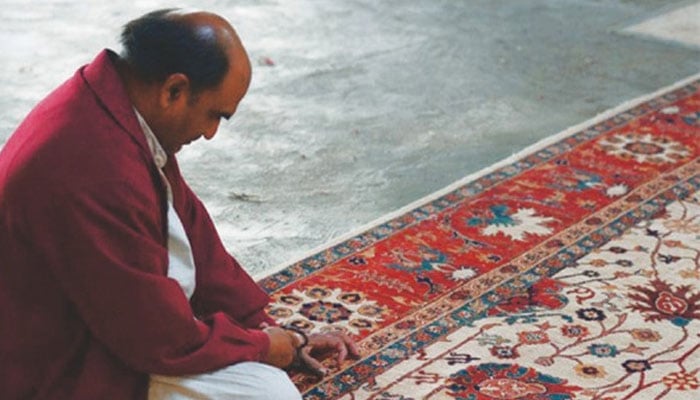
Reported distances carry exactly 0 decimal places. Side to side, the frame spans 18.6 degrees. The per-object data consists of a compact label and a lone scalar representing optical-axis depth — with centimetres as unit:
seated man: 354
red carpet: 486
